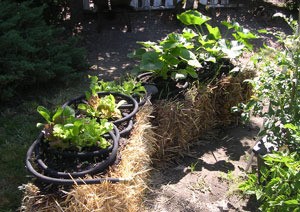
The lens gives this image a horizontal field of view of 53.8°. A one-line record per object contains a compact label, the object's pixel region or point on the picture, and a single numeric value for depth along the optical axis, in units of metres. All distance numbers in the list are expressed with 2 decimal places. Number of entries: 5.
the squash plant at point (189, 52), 2.49
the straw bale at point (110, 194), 1.54
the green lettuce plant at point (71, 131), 1.67
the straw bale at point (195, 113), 2.48
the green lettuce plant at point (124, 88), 2.23
